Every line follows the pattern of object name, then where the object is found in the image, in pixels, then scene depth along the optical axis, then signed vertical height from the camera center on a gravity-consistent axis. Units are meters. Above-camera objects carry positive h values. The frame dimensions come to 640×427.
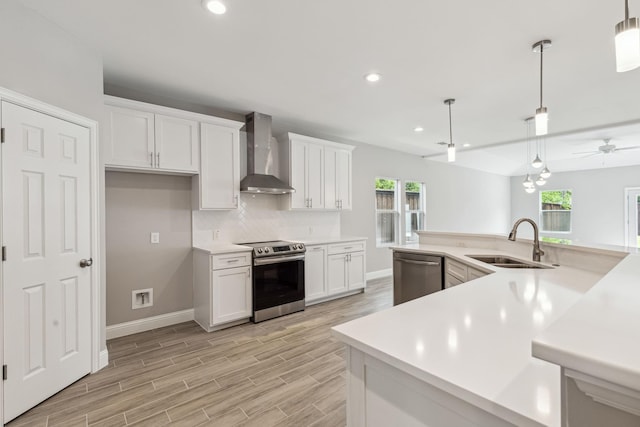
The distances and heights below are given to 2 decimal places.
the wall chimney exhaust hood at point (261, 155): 4.07 +0.80
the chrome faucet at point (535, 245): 2.58 -0.29
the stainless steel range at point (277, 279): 3.68 -0.83
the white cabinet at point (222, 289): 3.39 -0.87
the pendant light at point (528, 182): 4.74 +0.53
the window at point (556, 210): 8.77 +0.03
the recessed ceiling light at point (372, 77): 3.03 +1.38
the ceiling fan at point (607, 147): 6.00 +1.28
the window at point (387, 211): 6.26 +0.02
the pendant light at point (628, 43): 1.20 +0.67
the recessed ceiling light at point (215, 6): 1.99 +1.39
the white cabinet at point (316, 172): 4.48 +0.65
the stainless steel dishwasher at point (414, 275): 3.26 -0.71
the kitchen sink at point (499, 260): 2.82 -0.47
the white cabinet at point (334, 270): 4.32 -0.87
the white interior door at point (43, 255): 1.97 -0.28
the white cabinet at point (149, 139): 3.02 +0.81
